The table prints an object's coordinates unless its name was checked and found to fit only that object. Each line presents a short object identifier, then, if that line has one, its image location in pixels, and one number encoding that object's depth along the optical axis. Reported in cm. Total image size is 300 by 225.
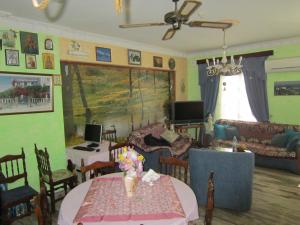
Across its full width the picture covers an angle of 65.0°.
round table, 180
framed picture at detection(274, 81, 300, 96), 554
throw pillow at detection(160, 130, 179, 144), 540
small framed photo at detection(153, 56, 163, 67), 614
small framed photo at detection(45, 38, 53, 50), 390
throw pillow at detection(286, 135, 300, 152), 481
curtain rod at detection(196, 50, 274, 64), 577
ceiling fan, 207
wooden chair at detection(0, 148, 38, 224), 307
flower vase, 217
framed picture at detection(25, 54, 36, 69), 366
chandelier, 418
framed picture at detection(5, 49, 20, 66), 344
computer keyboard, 411
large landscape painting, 442
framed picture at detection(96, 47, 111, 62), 479
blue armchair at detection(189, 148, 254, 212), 330
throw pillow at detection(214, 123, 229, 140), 610
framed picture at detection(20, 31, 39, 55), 361
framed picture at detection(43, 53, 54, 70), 388
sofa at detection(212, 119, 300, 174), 488
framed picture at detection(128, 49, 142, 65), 544
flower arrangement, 219
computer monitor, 430
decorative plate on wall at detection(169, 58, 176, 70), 665
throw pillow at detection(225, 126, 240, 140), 605
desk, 382
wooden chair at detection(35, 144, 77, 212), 340
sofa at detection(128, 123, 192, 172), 474
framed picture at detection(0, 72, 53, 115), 344
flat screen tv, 641
